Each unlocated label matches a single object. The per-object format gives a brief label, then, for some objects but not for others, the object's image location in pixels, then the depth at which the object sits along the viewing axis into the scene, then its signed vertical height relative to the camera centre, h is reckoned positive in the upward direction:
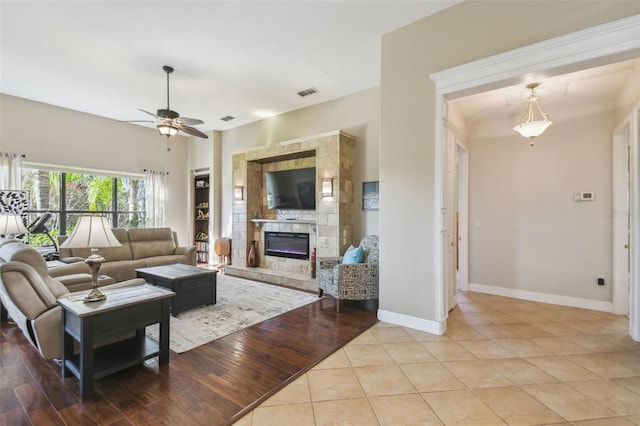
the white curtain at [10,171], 5.09 +0.77
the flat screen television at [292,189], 5.57 +0.51
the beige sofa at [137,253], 4.86 -0.75
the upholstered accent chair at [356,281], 3.86 -0.93
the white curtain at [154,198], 7.15 +0.40
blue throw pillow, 4.14 -0.63
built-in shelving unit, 7.93 -0.10
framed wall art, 4.93 +0.33
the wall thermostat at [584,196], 3.95 +0.26
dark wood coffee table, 3.69 -0.95
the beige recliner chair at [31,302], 2.13 -0.70
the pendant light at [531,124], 3.47 +1.12
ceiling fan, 3.96 +1.36
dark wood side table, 2.02 -0.89
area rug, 3.09 -1.33
